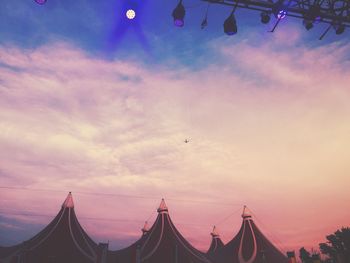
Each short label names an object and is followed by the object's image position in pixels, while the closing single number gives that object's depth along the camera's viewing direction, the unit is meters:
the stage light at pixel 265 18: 7.97
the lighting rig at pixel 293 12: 7.50
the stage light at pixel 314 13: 7.82
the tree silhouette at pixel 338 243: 35.04
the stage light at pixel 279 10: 7.60
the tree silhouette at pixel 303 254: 49.56
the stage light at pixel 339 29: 8.26
